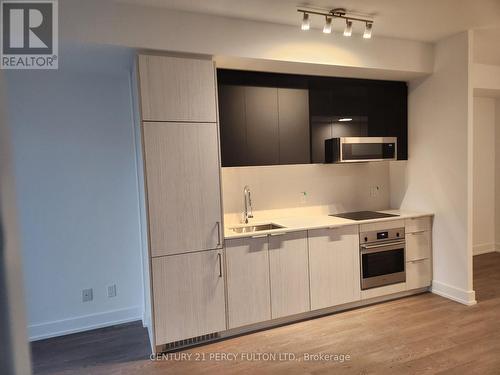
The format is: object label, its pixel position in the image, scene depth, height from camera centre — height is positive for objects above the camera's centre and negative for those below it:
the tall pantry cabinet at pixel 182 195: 2.60 -0.19
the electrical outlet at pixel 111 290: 3.24 -1.13
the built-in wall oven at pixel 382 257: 3.39 -0.96
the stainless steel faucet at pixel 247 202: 3.54 -0.35
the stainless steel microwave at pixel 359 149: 3.43 +0.17
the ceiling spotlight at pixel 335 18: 2.64 +1.22
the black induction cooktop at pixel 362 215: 3.55 -0.56
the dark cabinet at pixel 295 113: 3.13 +0.55
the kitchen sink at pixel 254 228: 3.37 -0.61
